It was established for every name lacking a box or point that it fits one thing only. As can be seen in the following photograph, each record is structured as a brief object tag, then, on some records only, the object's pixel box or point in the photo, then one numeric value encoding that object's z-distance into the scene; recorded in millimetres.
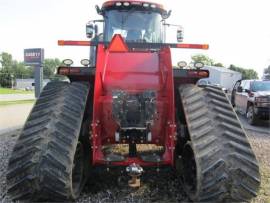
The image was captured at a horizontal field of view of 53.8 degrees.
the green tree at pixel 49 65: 73653
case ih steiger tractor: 2984
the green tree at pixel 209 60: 66439
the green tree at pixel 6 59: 82484
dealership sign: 19290
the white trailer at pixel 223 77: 35919
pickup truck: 10052
